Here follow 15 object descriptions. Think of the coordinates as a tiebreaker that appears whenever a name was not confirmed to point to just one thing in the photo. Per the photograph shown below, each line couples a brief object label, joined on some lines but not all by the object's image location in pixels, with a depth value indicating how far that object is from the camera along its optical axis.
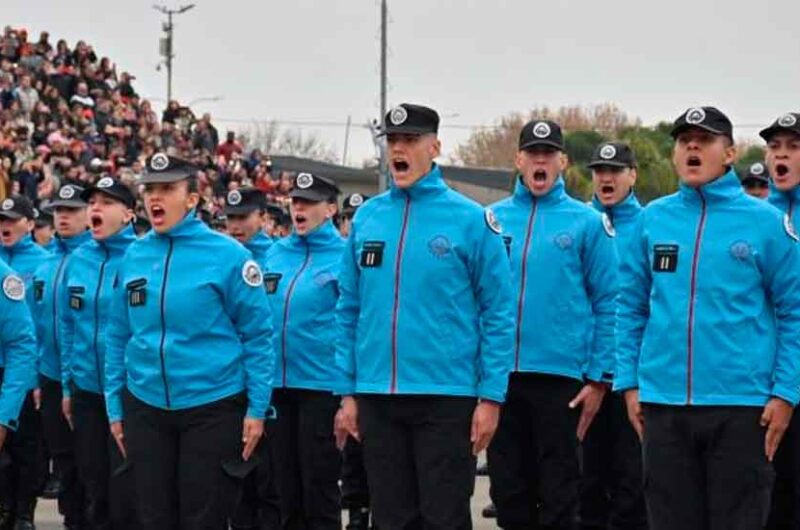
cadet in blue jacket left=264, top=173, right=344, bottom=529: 10.73
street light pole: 67.19
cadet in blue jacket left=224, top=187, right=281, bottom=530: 11.12
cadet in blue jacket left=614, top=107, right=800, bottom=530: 7.70
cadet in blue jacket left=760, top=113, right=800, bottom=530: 9.16
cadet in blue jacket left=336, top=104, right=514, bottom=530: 8.06
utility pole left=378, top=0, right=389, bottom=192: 55.28
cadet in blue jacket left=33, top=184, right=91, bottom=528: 11.94
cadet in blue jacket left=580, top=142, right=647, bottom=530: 10.80
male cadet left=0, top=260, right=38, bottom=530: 9.21
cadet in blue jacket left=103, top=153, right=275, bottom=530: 8.48
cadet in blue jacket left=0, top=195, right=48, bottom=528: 12.11
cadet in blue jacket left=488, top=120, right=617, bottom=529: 9.90
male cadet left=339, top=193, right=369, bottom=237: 14.70
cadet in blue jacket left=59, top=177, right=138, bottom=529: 10.52
